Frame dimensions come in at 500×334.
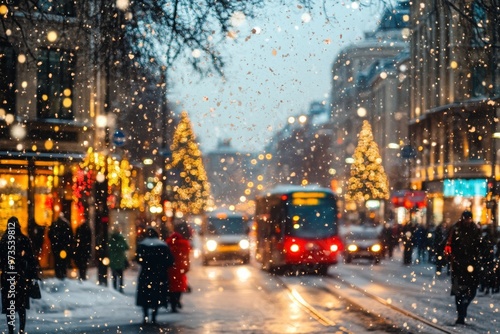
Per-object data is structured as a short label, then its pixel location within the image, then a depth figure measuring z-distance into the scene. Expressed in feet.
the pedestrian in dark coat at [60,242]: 93.40
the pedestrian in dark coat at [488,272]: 85.04
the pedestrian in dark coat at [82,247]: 94.58
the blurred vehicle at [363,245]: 154.71
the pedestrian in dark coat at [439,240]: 117.50
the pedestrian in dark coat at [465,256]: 58.95
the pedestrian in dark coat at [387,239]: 169.48
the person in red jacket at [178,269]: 70.64
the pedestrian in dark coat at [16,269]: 49.83
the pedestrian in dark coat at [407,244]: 148.56
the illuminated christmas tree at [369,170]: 317.01
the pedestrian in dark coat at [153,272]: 62.34
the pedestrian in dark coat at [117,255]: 88.02
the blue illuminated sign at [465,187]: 198.20
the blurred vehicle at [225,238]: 160.04
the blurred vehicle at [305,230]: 122.21
